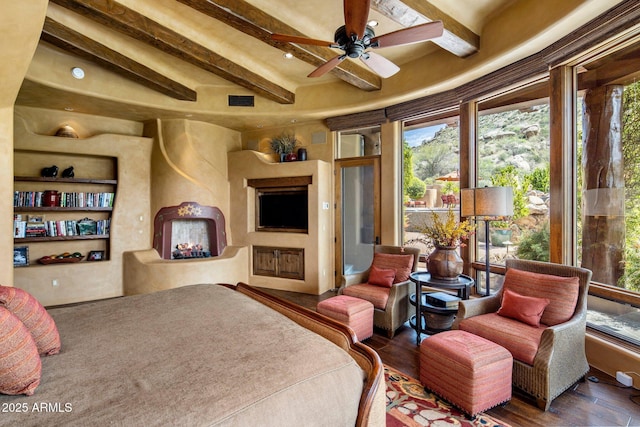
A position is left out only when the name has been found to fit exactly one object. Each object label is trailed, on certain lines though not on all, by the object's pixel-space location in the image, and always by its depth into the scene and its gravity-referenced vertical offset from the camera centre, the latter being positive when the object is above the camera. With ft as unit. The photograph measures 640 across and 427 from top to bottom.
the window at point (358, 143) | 16.88 +3.76
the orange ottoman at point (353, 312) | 10.36 -3.54
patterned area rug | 6.73 -4.69
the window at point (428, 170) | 14.07 +1.84
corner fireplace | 17.65 -1.25
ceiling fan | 7.07 +4.48
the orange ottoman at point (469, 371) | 6.77 -3.74
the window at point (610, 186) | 8.38 +0.60
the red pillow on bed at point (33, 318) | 4.59 -1.64
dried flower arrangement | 10.89 -0.87
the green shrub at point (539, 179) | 10.77 +1.03
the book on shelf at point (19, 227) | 14.67 -0.70
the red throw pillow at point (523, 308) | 8.13 -2.73
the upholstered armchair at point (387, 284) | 11.22 -3.01
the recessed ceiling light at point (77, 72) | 13.52 +6.16
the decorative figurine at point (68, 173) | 15.87 +2.02
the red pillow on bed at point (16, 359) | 3.64 -1.81
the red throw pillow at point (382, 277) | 12.25 -2.73
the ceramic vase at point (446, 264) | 10.67 -1.93
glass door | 16.74 -0.21
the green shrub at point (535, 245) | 10.87 -1.38
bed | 3.42 -2.17
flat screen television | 17.95 +0.06
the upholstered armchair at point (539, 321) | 7.13 -3.06
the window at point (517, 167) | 10.94 +1.59
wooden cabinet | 17.70 -3.06
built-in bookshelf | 14.94 -0.09
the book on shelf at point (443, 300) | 10.95 -3.37
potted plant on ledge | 18.26 +3.84
